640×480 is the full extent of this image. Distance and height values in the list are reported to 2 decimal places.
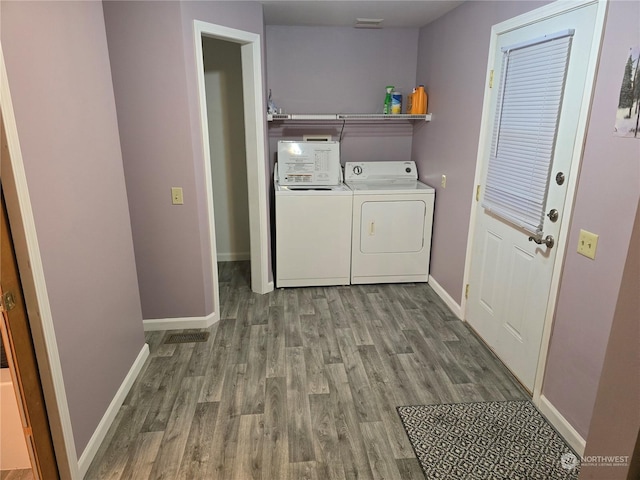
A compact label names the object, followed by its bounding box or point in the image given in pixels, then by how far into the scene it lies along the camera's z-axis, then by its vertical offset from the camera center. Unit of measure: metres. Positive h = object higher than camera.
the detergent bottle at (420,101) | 3.80 +0.26
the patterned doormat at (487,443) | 1.86 -1.49
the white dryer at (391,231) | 3.65 -0.90
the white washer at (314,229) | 3.56 -0.86
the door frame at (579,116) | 1.77 +0.09
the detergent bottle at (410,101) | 3.93 +0.27
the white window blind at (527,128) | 2.07 +0.01
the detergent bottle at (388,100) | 4.01 +0.28
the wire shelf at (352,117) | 3.62 +0.11
